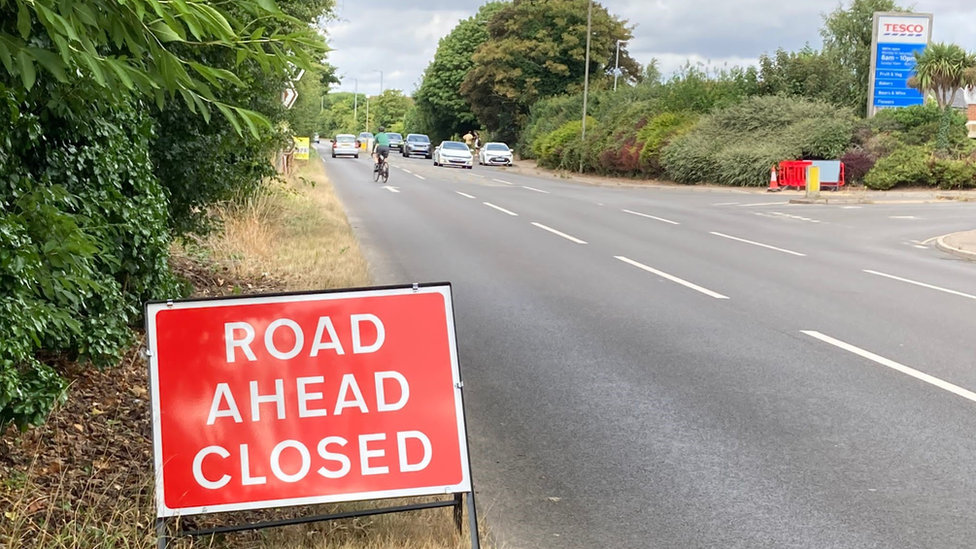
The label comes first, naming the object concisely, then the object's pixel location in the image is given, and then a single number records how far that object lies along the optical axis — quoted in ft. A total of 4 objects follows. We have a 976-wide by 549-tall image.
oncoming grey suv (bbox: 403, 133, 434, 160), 229.86
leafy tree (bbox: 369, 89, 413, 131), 509.76
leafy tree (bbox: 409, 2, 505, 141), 291.79
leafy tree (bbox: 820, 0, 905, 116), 192.65
